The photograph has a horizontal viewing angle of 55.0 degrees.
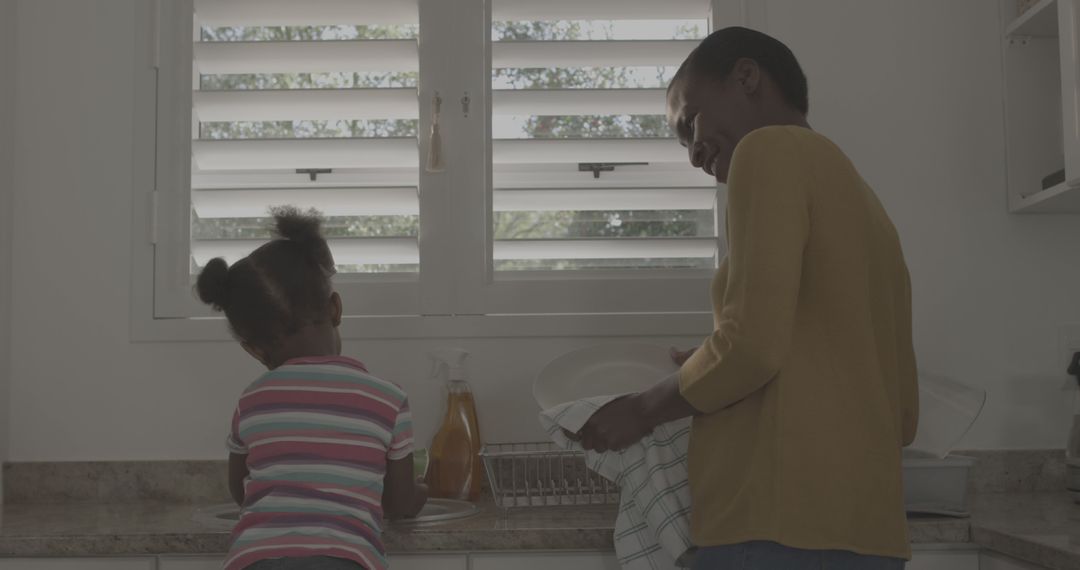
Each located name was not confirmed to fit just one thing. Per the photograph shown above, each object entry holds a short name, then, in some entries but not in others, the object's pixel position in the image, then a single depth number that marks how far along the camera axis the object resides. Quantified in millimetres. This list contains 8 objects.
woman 1122
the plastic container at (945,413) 1641
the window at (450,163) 2107
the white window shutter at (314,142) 2127
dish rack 1761
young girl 1339
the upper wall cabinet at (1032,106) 2082
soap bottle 1897
